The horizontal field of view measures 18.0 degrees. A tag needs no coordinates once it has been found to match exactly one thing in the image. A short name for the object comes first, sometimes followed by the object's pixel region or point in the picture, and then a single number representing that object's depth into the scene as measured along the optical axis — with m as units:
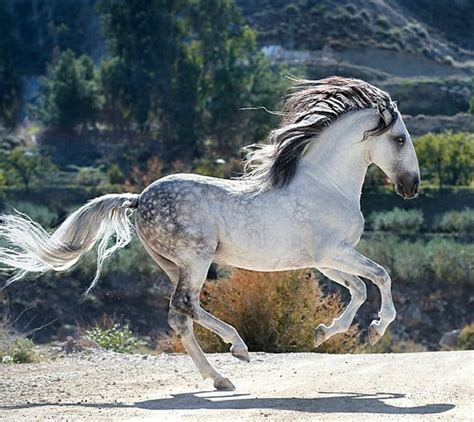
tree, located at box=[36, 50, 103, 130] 73.75
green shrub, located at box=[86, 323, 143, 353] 21.58
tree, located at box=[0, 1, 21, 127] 78.81
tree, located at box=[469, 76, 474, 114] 81.62
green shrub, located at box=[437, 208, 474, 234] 57.35
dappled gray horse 13.67
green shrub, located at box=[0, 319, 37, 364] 19.58
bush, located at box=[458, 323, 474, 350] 35.66
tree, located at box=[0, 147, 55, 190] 64.25
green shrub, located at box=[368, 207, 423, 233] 58.06
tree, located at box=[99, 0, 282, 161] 69.75
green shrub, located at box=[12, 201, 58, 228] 55.38
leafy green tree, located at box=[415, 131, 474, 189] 63.00
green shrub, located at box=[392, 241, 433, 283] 53.58
